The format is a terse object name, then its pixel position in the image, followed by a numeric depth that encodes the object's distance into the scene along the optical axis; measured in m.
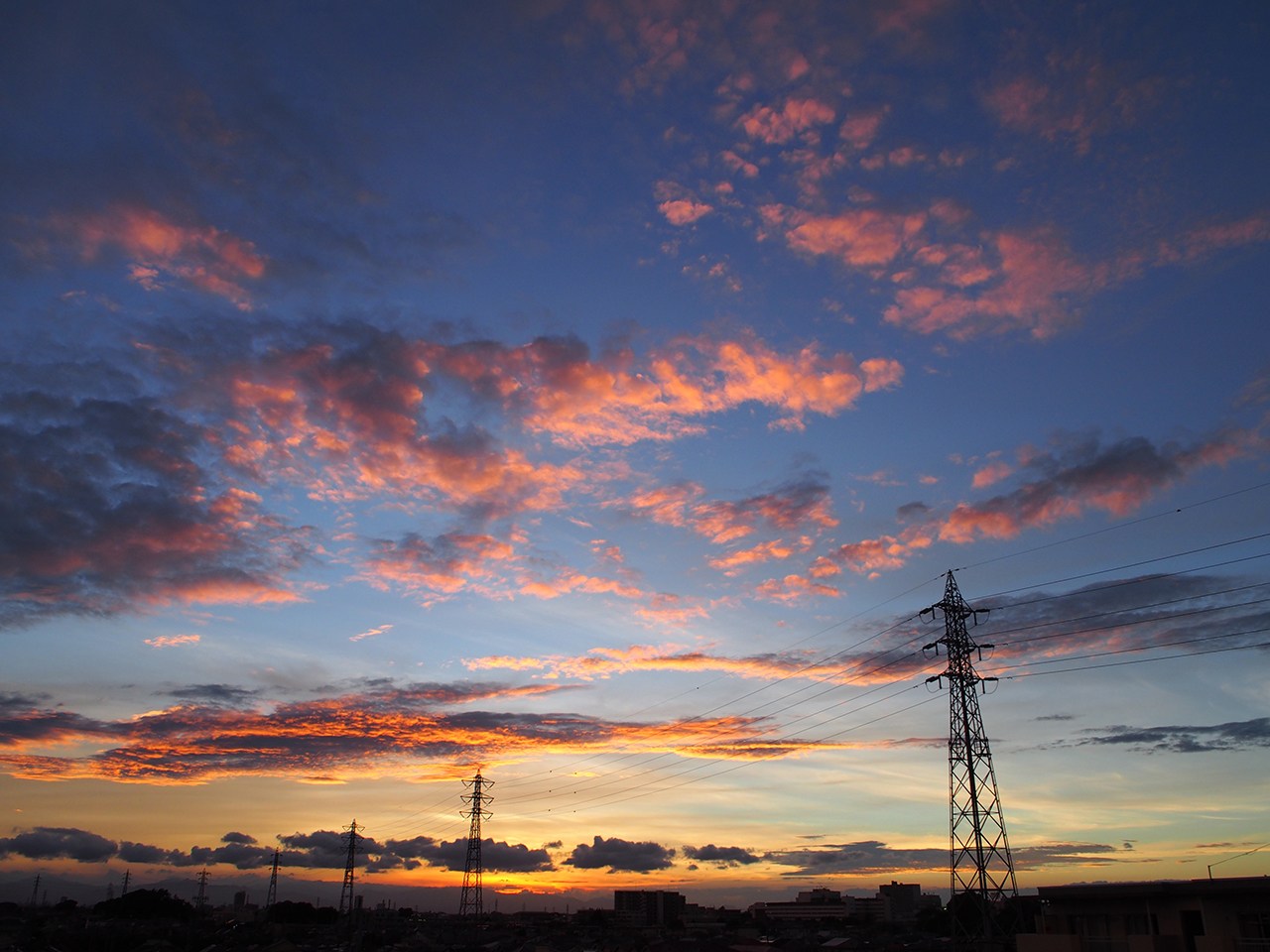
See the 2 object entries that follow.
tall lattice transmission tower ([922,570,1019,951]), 42.16
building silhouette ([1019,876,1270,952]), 28.58
